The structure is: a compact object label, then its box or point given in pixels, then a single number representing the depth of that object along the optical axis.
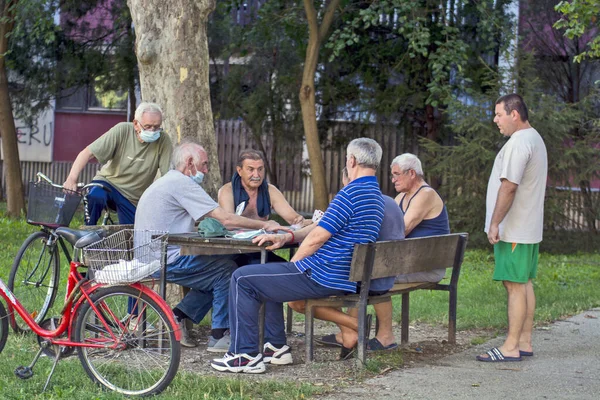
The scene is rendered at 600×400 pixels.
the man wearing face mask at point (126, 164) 8.05
